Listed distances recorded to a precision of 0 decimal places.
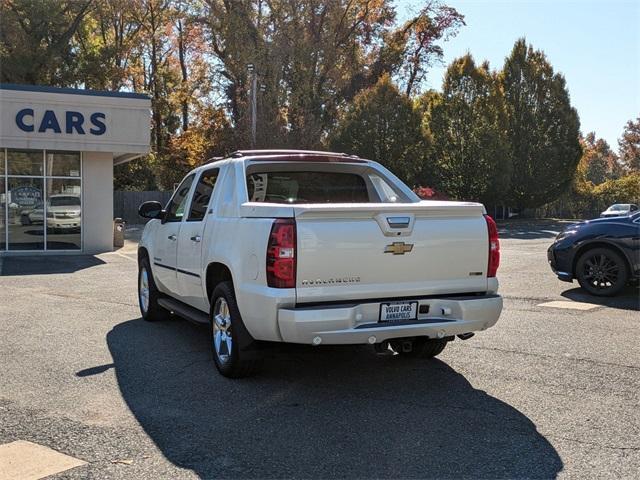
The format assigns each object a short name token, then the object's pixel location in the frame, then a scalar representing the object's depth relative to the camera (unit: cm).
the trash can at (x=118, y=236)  2070
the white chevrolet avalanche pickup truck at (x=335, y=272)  463
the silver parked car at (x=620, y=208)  3946
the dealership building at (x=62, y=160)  1700
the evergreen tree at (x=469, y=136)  3700
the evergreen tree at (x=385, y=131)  3469
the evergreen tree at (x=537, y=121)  4103
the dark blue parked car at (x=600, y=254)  964
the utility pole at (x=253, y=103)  3284
